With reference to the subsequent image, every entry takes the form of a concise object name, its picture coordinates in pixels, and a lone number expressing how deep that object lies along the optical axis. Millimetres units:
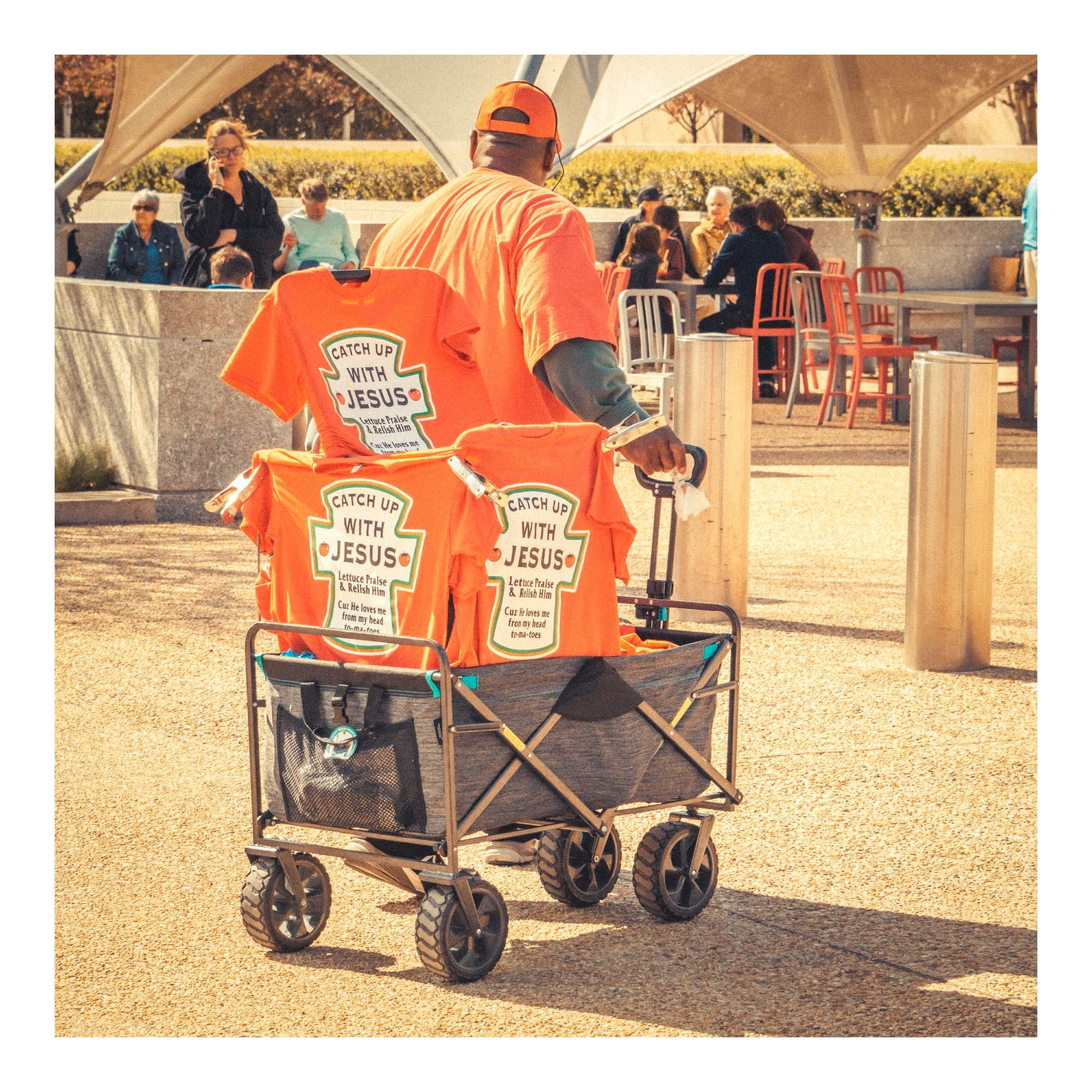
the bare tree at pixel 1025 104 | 35344
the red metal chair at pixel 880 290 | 16422
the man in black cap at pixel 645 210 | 17922
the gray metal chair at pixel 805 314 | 15320
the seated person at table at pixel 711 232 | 18688
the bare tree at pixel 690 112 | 37812
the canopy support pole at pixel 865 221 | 19109
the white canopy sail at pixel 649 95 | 14484
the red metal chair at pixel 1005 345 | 16203
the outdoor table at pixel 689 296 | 16797
